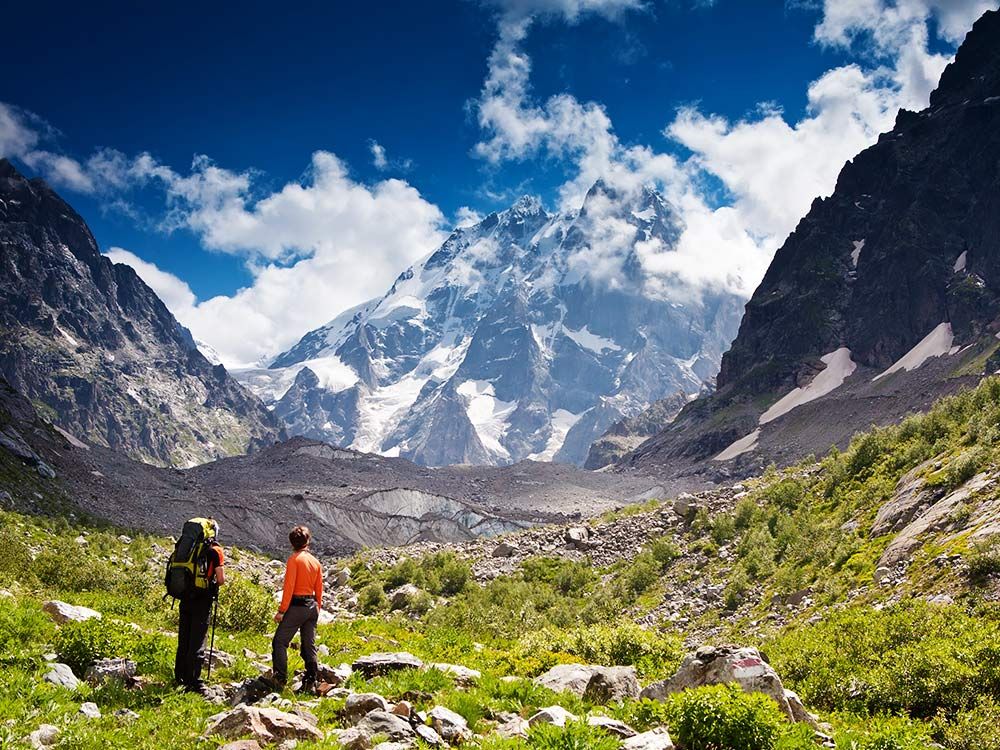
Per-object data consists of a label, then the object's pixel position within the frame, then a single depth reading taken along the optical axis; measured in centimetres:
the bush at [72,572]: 1722
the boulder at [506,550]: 3462
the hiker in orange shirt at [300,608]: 1053
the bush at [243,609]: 1616
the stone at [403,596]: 2668
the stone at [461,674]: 1154
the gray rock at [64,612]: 1206
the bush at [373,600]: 2641
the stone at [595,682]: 1112
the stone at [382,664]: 1176
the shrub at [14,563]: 1600
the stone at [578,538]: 3372
